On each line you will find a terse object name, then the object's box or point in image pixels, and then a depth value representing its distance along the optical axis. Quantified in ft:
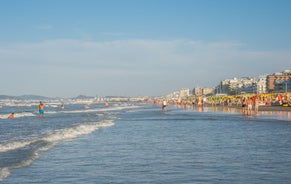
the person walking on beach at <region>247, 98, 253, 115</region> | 134.82
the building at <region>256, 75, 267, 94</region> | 605.89
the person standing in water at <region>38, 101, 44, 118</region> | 159.43
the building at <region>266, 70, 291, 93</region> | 579.23
